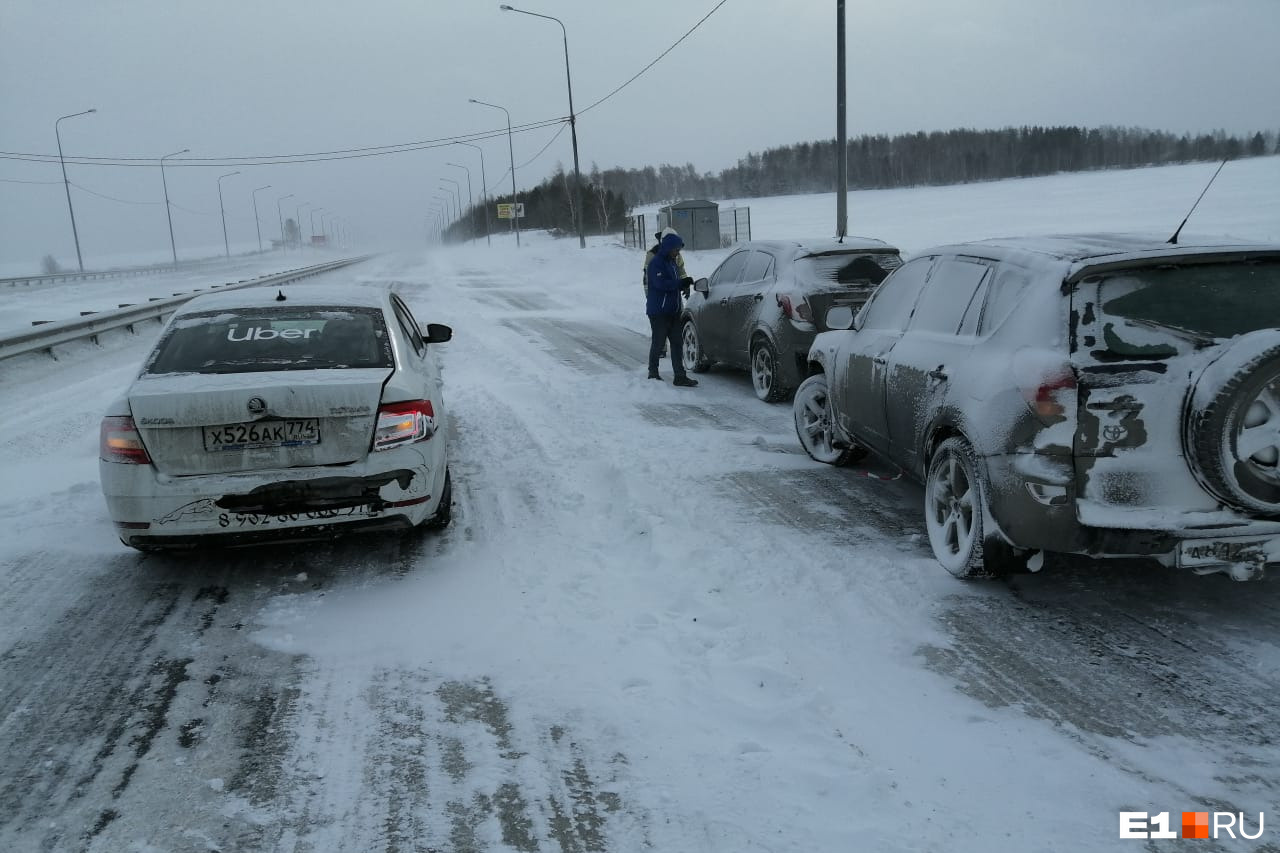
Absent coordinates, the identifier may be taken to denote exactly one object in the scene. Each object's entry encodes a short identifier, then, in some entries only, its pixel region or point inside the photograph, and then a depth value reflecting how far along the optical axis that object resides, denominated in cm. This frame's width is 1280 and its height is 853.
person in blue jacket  1008
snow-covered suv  346
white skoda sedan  436
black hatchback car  873
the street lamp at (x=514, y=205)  5634
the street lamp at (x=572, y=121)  3455
